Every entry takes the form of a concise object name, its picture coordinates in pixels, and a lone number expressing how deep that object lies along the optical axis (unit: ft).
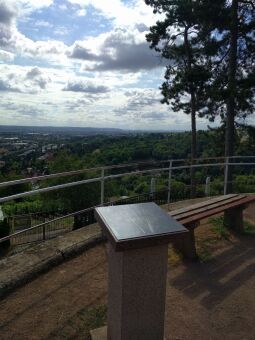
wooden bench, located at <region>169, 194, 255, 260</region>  14.40
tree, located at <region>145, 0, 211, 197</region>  47.85
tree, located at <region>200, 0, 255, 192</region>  43.86
